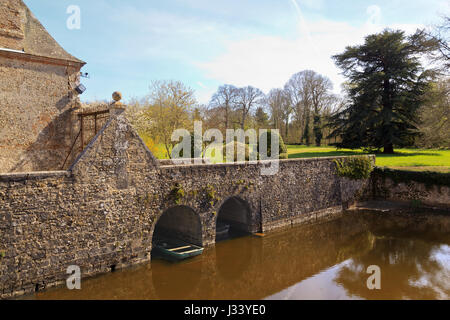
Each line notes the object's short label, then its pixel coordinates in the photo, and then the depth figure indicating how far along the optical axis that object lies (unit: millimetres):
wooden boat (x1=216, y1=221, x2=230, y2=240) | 14227
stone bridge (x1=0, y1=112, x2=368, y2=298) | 8172
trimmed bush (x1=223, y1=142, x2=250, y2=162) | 21938
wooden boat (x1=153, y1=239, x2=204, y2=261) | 11322
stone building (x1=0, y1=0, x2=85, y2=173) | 12055
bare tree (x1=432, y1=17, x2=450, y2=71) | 20125
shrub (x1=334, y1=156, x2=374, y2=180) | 18656
